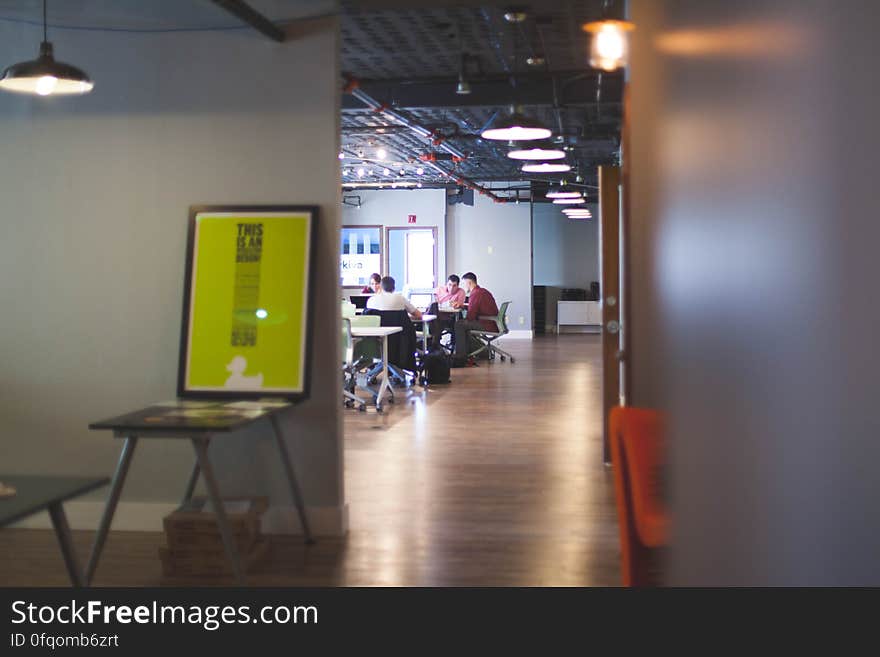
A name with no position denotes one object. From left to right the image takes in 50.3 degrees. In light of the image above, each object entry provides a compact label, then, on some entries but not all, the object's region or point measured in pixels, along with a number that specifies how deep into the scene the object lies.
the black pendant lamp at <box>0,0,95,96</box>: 4.57
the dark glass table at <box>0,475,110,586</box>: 2.92
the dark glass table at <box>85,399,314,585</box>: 4.32
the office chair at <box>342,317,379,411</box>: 10.83
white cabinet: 25.56
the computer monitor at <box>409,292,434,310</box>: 22.42
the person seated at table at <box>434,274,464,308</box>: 16.47
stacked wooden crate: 4.88
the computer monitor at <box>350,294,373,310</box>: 15.75
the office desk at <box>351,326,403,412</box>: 10.53
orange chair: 3.54
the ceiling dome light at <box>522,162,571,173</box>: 12.02
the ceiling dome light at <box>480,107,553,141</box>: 8.35
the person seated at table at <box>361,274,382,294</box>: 15.34
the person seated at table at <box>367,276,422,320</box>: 11.98
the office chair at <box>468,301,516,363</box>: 16.25
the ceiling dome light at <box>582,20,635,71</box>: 5.59
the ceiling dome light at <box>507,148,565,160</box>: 9.59
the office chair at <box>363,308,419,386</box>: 11.89
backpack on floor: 13.38
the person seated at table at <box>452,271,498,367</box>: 15.99
